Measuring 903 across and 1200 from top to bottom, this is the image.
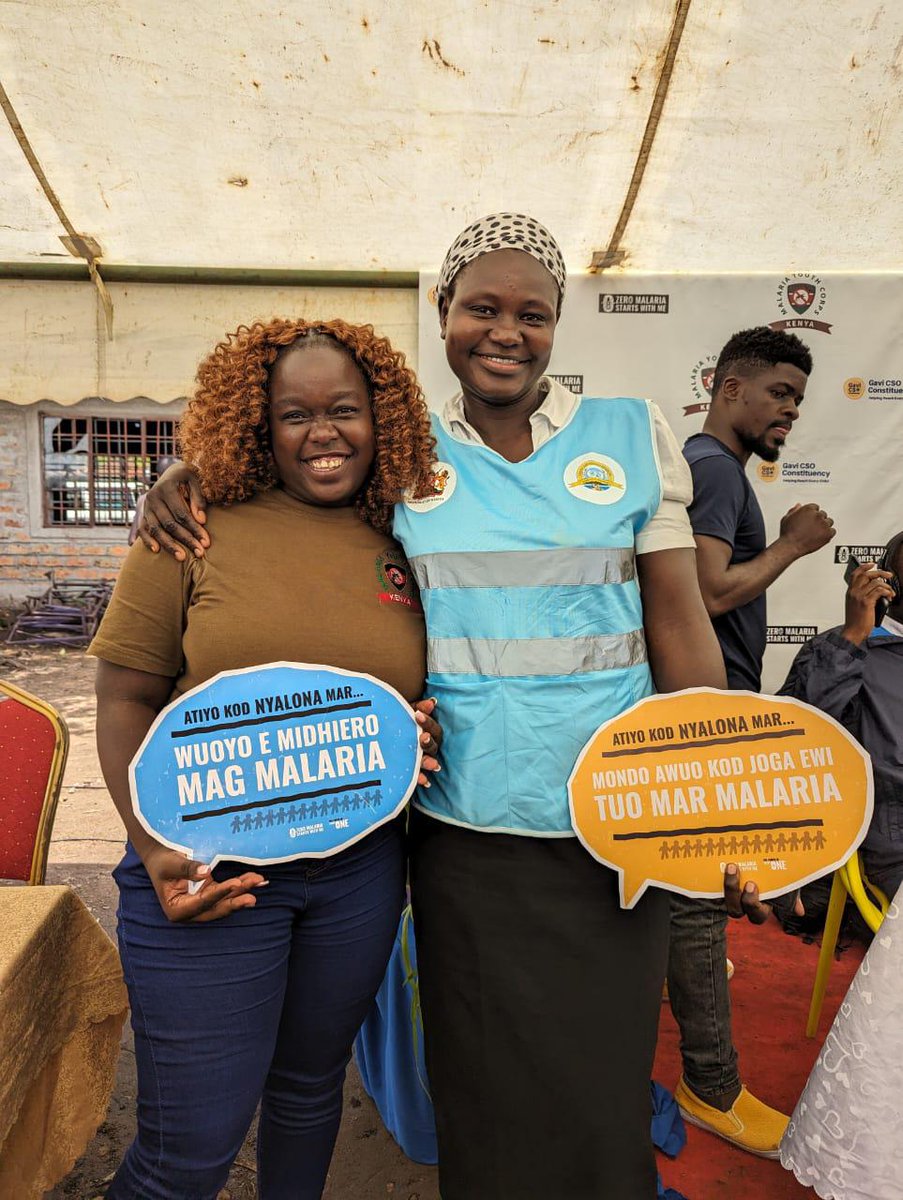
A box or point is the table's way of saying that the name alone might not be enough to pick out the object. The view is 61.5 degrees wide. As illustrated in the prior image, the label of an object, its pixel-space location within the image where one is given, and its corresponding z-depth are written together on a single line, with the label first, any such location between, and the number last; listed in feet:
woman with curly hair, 3.97
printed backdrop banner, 10.02
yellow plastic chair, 6.75
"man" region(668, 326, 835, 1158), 6.17
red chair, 5.98
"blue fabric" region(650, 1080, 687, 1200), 6.39
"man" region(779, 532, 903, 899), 6.24
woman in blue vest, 4.07
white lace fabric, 4.47
